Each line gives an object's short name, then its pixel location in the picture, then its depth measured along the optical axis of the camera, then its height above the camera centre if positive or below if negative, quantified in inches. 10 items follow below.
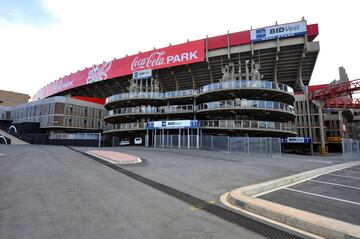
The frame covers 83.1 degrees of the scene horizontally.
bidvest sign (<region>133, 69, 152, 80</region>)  1729.8 +531.9
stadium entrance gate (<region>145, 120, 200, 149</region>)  1264.8 -0.8
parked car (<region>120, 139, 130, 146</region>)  1679.1 -52.2
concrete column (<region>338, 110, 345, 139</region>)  2127.2 +131.9
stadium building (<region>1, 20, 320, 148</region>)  1283.2 +465.9
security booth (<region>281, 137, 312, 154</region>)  1583.5 -74.2
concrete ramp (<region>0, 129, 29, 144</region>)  1626.8 -30.3
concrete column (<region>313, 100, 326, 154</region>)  1532.2 +130.7
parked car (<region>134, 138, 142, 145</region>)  1638.8 -42.1
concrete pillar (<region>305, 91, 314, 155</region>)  2032.9 +219.5
